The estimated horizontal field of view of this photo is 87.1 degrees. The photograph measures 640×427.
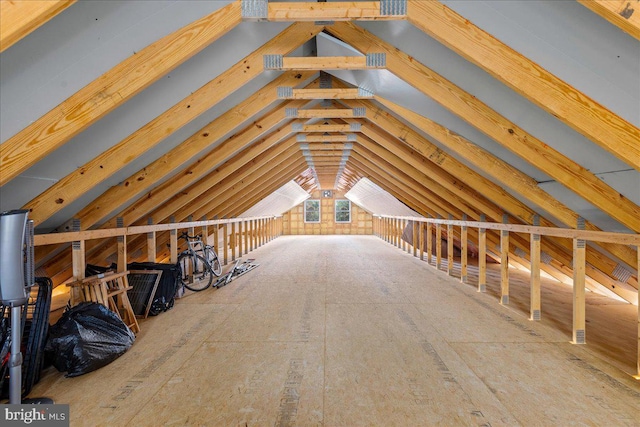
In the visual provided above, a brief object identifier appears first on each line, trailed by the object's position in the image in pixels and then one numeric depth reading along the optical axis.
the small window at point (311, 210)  17.23
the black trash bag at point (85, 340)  2.31
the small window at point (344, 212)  17.25
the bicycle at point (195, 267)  5.09
